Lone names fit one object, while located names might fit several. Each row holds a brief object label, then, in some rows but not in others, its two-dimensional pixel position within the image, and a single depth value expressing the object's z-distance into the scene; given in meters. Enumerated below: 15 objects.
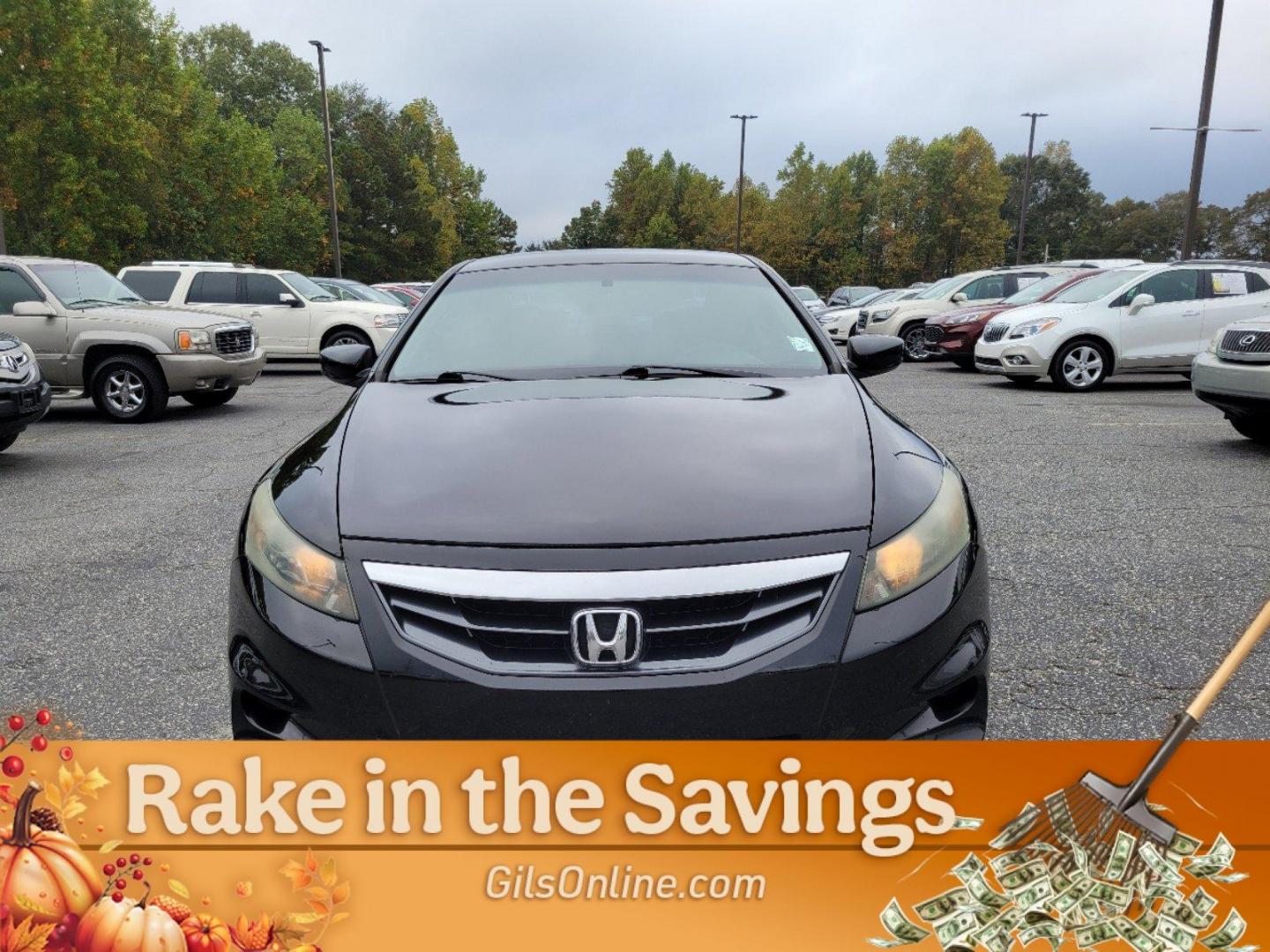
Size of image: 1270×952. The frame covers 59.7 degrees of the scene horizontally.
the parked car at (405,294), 25.34
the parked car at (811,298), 27.53
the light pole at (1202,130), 22.80
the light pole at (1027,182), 53.32
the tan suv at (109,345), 11.20
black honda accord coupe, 1.96
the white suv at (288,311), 16.94
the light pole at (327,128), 36.47
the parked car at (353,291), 19.92
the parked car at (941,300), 20.02
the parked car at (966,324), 17.34
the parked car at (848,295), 35.69
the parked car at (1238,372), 7.84
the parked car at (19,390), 7.97
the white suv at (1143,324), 13.84
